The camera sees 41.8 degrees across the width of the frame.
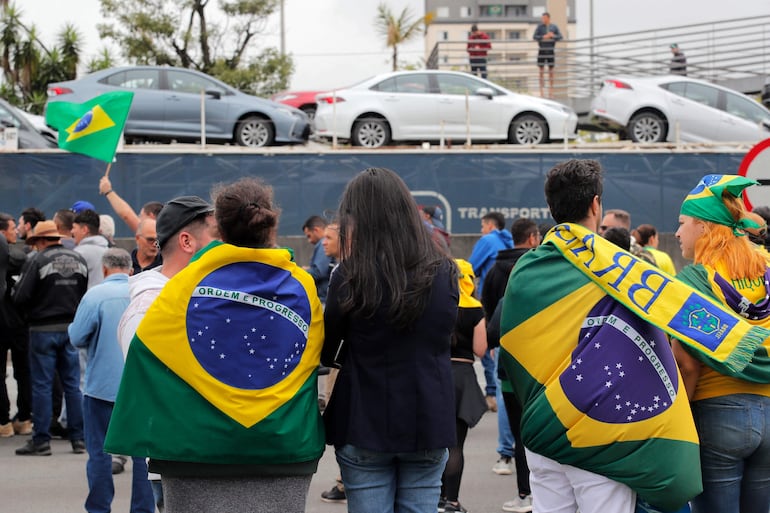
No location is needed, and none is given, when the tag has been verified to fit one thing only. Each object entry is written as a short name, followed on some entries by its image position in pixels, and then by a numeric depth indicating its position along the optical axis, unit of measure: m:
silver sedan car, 19.47
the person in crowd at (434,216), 9.41
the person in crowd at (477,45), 27.19
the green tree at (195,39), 31.91
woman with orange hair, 3.86
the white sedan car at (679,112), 21.64
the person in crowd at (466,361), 5.96
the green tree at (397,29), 37.66
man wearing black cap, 4.29
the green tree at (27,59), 33.59
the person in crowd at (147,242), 6.30
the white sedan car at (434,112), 20.23
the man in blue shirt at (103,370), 5.96
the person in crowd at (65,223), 9.70
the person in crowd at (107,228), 10.58
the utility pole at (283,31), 40.59
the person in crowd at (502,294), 6.61
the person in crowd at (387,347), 3.59
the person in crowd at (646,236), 9.41
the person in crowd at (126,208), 7.34
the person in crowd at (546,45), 26.83
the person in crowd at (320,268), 10.00
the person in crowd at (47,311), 8.70
